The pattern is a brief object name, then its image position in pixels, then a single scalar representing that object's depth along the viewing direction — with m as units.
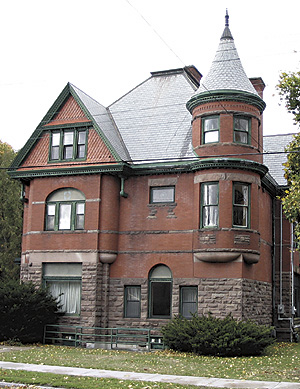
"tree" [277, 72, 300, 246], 20.64
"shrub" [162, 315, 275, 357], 20.47
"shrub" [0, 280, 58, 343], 23.91
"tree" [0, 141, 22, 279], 43.37
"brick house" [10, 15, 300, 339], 23.91
